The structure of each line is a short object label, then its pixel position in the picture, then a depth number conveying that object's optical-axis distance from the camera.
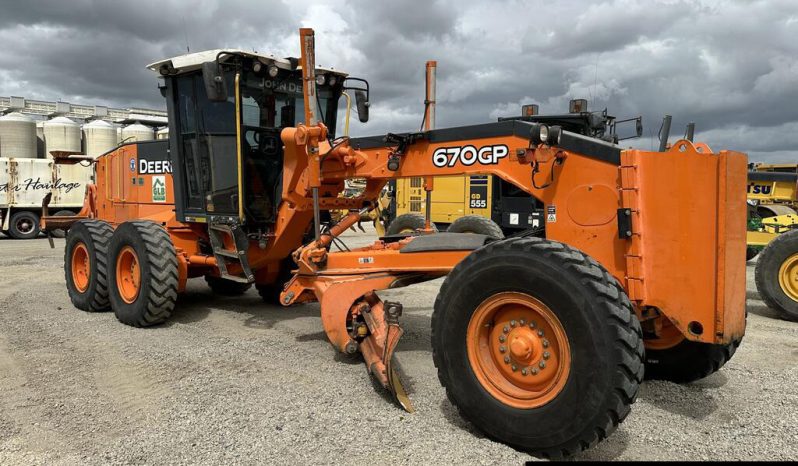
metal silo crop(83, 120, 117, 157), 24.52
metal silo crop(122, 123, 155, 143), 23.95
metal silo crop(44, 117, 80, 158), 23.77
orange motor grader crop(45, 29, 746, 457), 3.03
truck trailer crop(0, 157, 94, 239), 19.03
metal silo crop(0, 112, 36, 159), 22.39
